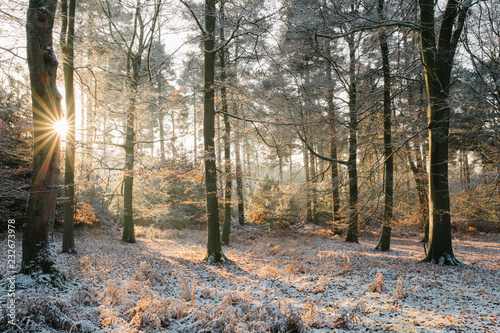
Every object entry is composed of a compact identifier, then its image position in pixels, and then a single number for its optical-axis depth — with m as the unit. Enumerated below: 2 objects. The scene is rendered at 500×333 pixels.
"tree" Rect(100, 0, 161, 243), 11.00
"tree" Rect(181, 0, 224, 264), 7.70
